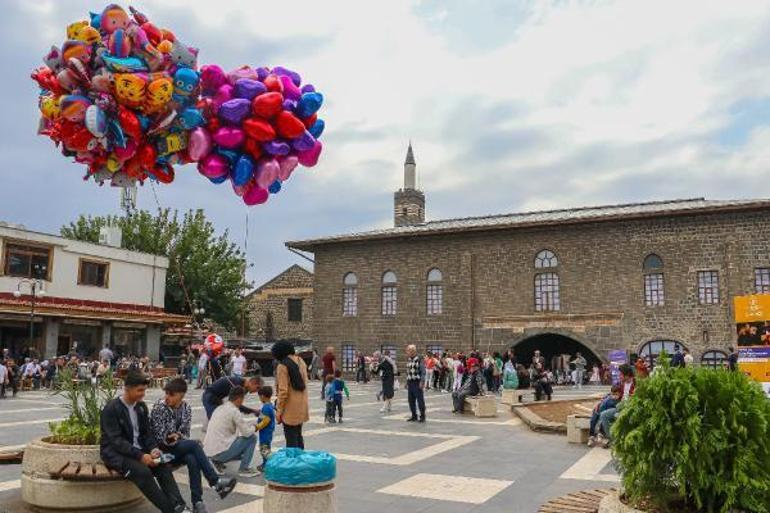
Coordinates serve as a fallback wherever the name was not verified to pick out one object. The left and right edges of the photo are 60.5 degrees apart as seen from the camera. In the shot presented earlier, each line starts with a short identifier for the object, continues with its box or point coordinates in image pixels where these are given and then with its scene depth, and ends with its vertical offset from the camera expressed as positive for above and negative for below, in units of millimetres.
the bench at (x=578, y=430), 9859 -1229
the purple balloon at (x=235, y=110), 6059 +2154
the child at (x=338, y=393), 12172 -853
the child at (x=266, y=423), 7703 -890
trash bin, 4312 -910
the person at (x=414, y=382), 12500 -670
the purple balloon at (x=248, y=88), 6145 +2386
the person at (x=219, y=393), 7938 -564
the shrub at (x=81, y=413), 5555 -580
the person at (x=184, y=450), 5598 -884
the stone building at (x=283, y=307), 44000 +2611
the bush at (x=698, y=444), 3535 -528
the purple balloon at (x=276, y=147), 6236 +1869
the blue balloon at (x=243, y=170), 6219 +1648
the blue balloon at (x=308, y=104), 6426 +2342
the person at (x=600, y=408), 9469 -885
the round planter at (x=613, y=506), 3641 -891
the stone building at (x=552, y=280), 26906 +3075
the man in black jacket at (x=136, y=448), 5039 -797
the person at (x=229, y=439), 7125 -1001
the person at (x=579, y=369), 25719 -844
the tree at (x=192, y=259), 37406 +4951
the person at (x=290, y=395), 7082 -521
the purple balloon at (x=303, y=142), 6406 +1969
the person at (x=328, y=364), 14752 -400
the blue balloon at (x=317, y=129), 6651 +2185
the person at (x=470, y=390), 14750 -999
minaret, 41312 +8760
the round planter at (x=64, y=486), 5184 -1112
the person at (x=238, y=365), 18484 -534
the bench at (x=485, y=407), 13766 -1245
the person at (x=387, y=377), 13883 -644
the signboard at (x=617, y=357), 27539 -401
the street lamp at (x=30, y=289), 25972 +2322
